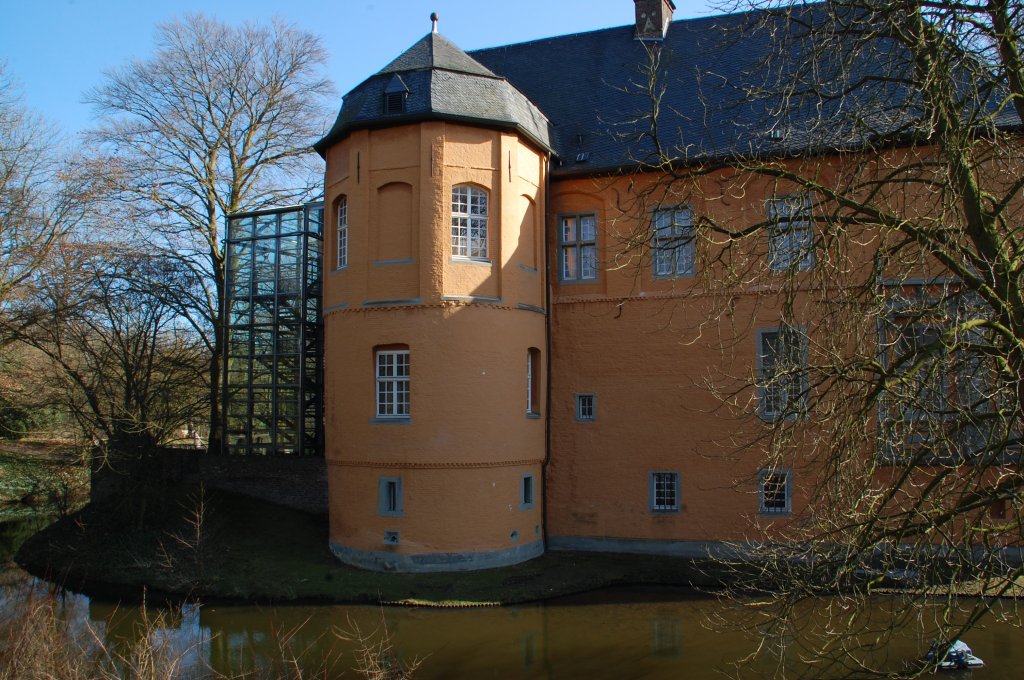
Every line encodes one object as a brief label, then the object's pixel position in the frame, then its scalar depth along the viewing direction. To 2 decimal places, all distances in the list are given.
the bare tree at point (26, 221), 22.83
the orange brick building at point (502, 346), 15.17
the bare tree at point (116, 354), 18.36
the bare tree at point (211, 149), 23.72
